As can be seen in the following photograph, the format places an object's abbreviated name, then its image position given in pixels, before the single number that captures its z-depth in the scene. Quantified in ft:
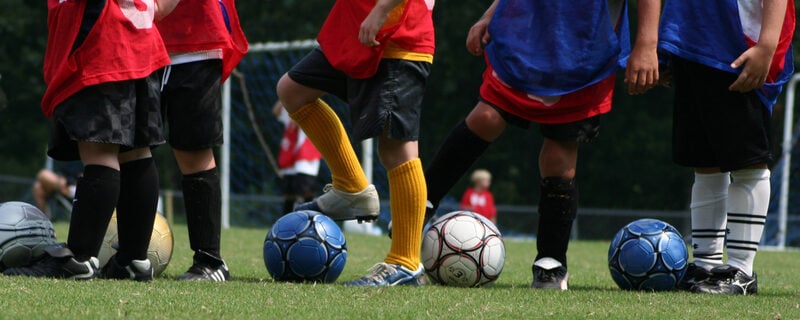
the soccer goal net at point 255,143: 122.62
